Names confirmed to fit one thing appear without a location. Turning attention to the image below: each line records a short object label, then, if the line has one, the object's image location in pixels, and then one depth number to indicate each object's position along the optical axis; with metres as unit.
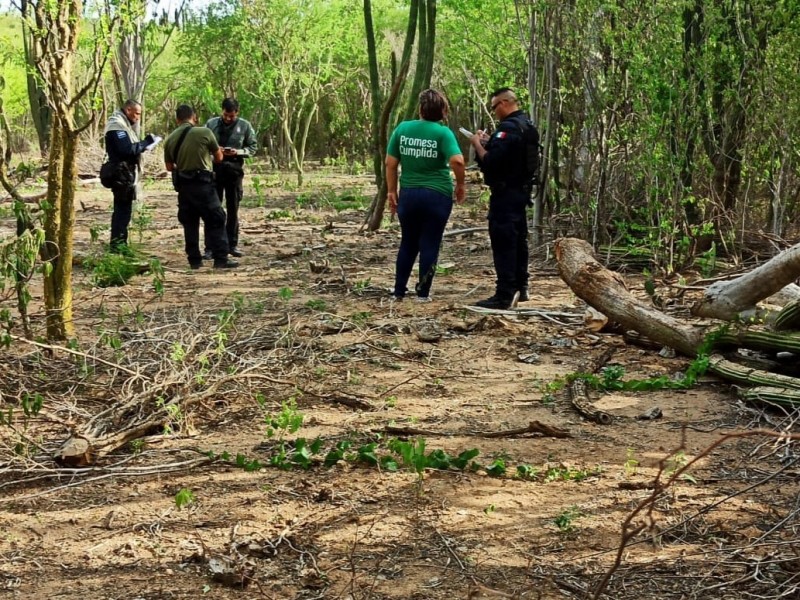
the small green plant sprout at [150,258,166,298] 8.37
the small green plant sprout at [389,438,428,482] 4.29
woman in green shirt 8.14
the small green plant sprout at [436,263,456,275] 10.30
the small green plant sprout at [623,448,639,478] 4.56
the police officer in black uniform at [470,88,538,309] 7.89
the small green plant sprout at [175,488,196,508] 4.02
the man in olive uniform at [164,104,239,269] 9.97
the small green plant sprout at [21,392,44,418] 4.65
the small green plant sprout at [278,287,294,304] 8.40
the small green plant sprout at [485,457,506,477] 4.53
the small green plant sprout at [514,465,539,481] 4.50
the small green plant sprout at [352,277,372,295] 9.03
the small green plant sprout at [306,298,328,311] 8.20
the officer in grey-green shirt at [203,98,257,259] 10.80
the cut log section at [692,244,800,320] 5.67
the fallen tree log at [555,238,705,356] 6.51
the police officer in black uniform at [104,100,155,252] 10.38
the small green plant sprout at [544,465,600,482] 4.50
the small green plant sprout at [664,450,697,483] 4.46
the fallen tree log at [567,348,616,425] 5.39
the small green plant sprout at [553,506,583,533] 3.94
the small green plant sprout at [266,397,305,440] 4.95
